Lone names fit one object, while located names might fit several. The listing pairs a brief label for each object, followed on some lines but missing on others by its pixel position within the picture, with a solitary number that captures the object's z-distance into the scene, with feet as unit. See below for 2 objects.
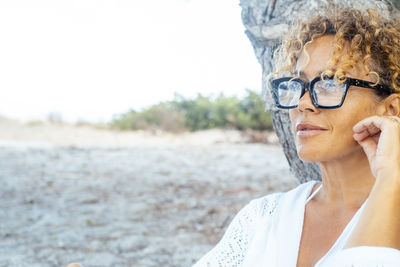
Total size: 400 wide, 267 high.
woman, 5.72
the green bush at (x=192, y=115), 47.62
